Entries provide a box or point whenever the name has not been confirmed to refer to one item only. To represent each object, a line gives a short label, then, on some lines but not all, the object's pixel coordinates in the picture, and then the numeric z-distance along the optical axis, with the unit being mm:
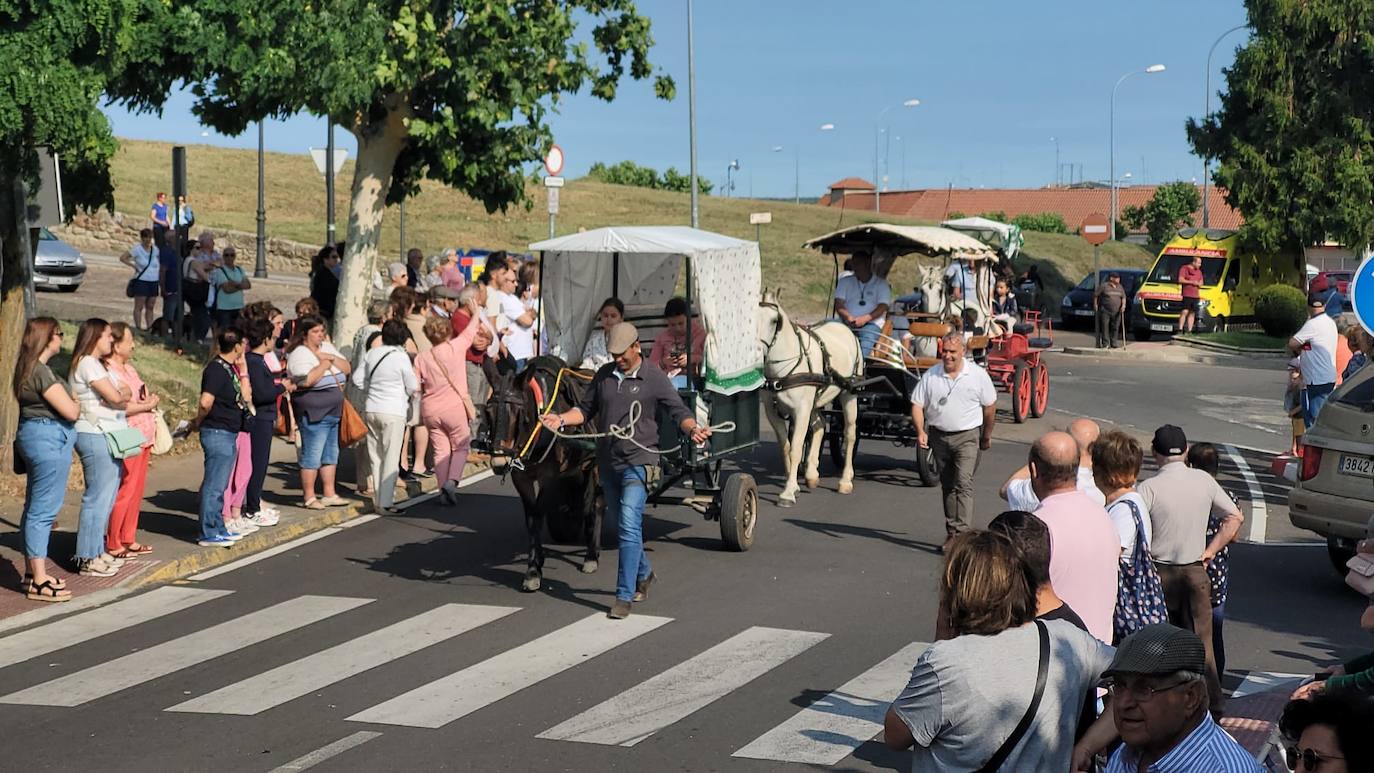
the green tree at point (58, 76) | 12703
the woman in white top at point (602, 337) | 13367
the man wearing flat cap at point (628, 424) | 11062
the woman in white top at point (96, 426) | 12086
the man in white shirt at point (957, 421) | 12789
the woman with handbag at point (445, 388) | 14867
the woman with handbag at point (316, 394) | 14609
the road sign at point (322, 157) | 31344
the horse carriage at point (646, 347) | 11680
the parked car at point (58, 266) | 32969
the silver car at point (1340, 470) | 11602
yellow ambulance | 39875
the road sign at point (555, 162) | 22750
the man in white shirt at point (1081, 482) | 8047
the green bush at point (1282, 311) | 37906
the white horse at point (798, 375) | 15438
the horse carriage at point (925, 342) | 17250
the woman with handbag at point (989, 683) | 4613
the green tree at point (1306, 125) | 41781
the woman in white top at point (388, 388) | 14656
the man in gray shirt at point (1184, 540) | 8266
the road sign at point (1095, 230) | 35125
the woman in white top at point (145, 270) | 25641
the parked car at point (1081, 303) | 43656
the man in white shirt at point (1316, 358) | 16469
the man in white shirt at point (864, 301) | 18094
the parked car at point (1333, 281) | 18522
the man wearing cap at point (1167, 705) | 4094
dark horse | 11445
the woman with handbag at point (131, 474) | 12609
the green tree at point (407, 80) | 18516
